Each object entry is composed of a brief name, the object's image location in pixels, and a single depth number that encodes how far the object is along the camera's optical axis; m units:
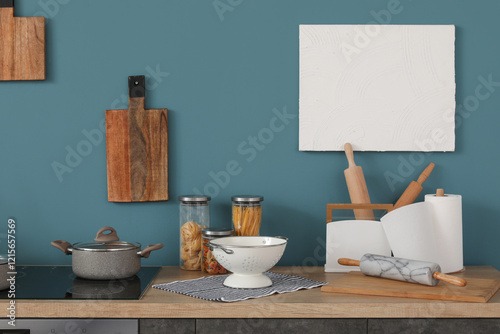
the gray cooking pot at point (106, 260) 1.63
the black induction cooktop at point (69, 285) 1.48
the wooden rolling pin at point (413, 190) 1.87
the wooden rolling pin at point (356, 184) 1.86
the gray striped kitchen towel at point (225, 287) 1.47
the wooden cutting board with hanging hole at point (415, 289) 1.43
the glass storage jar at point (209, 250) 1.73
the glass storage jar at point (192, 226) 1.83
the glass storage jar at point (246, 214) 1.81
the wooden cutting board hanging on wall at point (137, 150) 1.93
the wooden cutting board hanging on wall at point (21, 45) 1.93
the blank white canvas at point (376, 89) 1.93
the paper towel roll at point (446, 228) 1.73
